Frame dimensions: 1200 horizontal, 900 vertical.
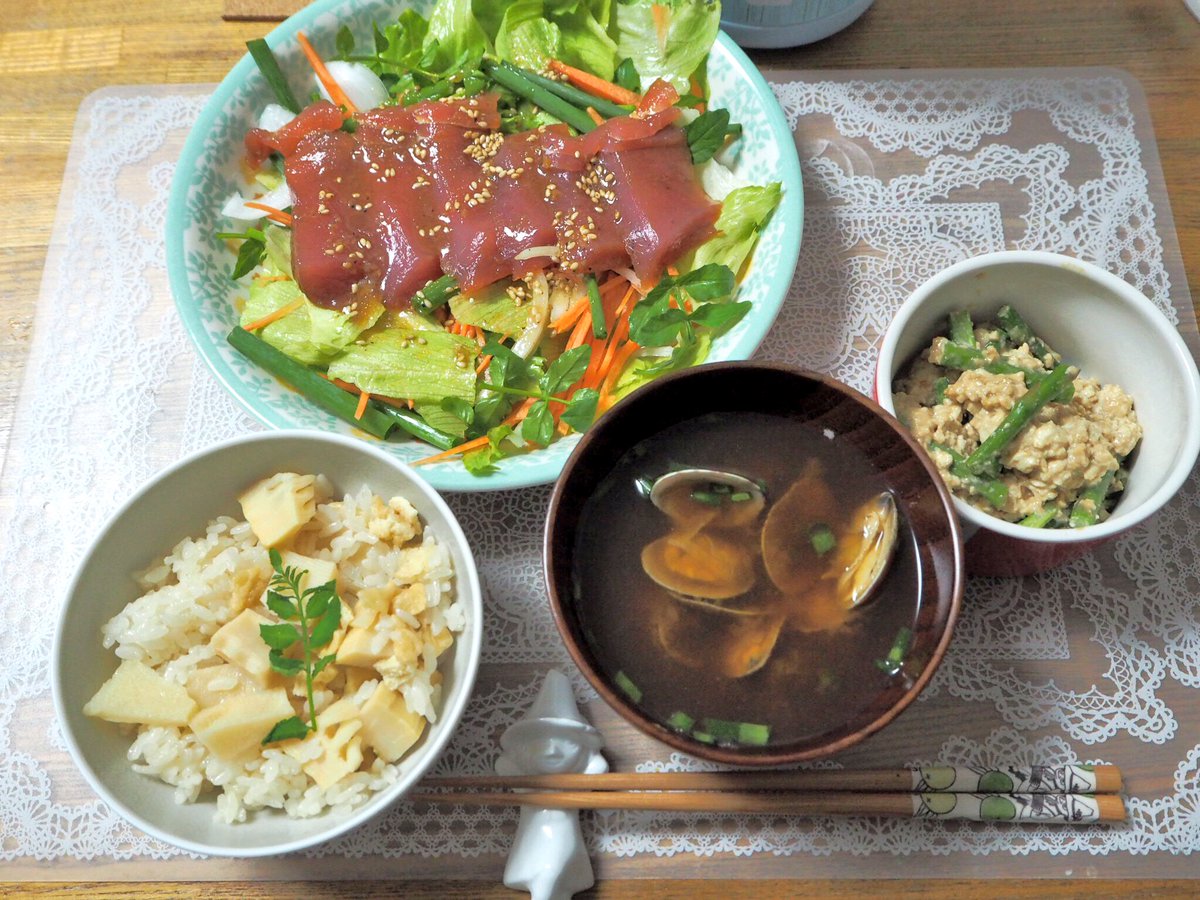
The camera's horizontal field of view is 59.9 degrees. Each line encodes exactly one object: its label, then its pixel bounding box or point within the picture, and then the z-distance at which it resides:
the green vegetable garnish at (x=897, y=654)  0.30
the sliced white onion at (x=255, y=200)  0.40
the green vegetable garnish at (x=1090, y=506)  0.33
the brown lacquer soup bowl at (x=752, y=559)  0.30
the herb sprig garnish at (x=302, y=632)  0.30
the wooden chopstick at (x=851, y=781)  0.34
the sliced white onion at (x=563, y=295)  0.40
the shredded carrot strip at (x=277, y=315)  0.39
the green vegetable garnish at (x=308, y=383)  0.38
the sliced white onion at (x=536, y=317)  0.39
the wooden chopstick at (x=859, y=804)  0.34
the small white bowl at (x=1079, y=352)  0.32
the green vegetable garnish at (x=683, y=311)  0.37
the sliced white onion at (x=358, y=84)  0.42
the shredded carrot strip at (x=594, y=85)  0.42
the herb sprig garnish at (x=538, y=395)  0.36
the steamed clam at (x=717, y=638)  0.31
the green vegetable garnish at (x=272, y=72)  0.40
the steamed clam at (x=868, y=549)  0.31
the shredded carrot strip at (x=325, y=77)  0.41
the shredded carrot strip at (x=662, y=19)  0.41
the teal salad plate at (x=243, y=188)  0.36
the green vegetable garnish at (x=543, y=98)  0.41
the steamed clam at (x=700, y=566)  0.32
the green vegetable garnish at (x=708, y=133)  0.40
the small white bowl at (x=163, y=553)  0.30
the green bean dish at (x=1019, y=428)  0.33
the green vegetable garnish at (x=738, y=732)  0.30
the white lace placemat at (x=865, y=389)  0.35
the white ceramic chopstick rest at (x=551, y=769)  0.34
